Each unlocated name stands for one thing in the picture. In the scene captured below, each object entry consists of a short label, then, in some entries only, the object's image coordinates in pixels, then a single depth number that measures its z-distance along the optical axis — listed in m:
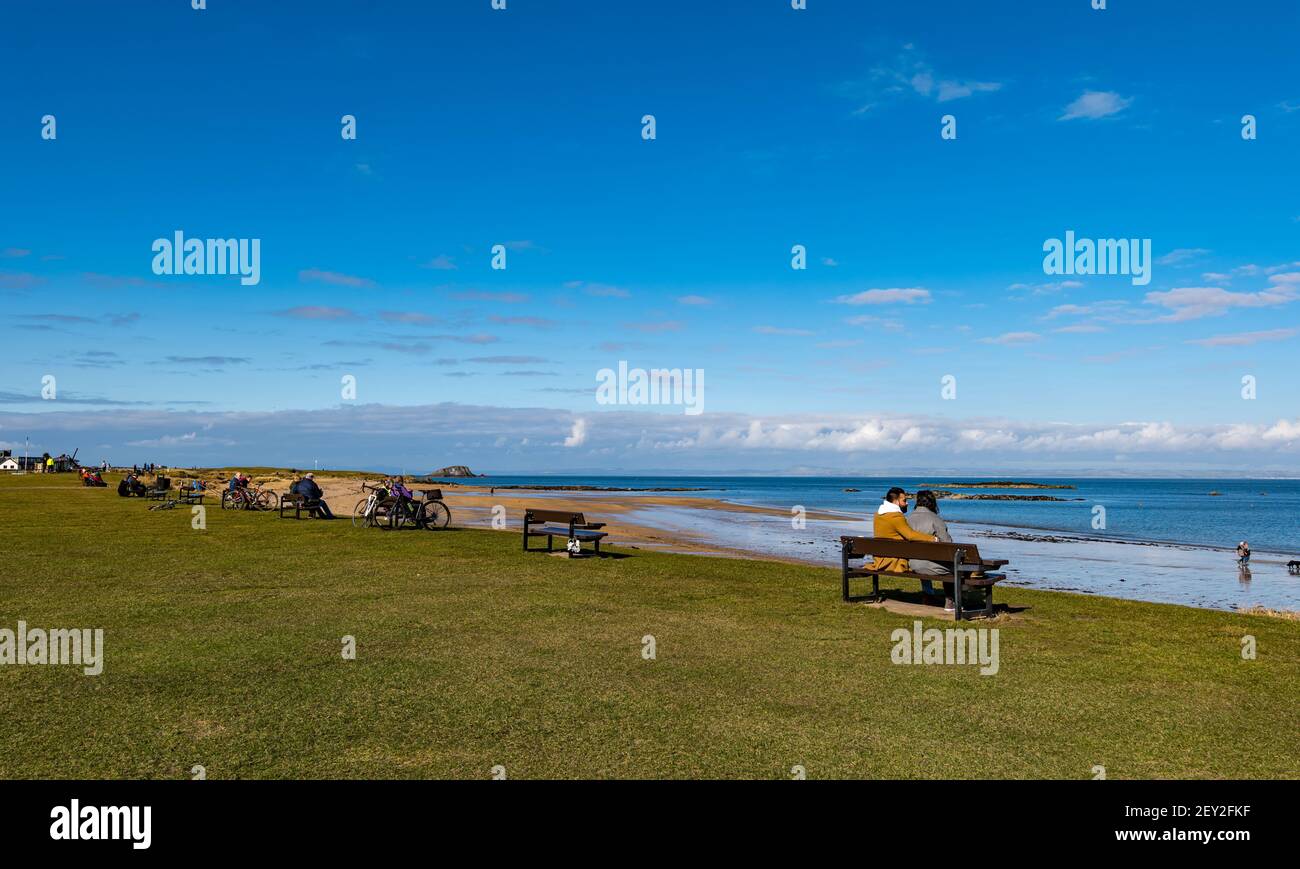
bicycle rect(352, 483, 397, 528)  26.11
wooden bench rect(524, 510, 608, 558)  19.52
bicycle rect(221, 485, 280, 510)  35.69
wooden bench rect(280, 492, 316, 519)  29.79
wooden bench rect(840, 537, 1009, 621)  11.99
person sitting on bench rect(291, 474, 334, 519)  29.95
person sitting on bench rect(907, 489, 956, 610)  13.43
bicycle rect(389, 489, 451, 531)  26.34
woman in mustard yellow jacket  13.16
